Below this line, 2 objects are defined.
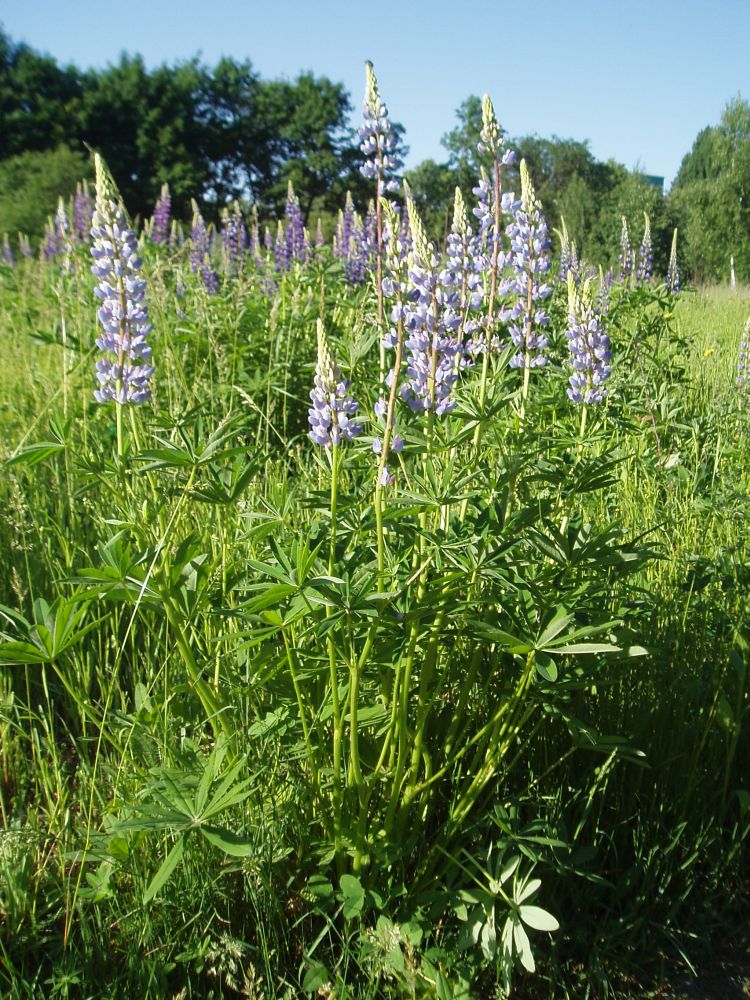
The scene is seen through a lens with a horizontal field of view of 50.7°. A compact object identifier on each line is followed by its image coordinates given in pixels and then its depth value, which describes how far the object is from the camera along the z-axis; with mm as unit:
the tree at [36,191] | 16484
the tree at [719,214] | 19406
